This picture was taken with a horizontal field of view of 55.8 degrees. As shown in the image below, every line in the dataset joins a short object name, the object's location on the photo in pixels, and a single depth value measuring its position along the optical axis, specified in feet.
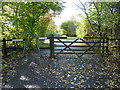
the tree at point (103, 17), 18.85
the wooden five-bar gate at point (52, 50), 18.43
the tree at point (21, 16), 19.08
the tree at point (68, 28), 67.81
